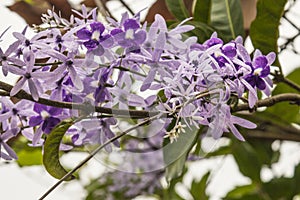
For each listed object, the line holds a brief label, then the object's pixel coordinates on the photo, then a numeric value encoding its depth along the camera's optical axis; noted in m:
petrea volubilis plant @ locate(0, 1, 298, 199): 0.62
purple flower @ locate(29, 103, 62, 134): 0.66
